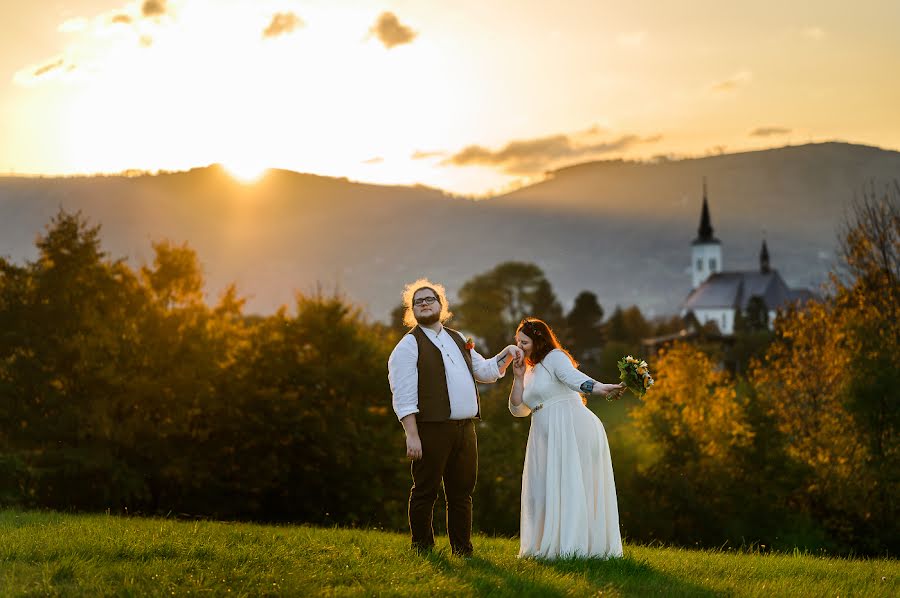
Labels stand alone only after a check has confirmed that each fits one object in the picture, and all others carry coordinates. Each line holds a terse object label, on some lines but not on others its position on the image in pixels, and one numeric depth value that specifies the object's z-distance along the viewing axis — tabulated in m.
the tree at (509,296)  107.38
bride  9.29
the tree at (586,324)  113.38
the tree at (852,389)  31.16
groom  8.68
